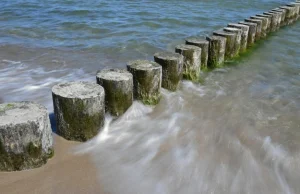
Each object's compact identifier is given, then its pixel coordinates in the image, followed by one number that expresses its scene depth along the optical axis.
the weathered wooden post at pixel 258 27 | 7.59
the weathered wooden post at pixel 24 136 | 2.61
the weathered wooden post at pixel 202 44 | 5.30
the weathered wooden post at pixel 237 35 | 6.30
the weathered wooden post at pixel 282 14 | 9.58
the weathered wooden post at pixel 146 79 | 3.97
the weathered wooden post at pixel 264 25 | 7.97
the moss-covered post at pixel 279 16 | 9.12
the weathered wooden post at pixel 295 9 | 10.98
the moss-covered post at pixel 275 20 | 8.85
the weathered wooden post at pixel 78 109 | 3.08
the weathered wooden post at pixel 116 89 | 3.58
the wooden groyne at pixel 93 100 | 2.68
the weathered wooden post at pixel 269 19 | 8.44
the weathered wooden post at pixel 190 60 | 4.93
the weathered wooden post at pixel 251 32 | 7.18
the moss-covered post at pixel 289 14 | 10.40
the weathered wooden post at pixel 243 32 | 6.63
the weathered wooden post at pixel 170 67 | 4.44
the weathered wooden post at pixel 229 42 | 6.09
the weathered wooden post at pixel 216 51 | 5.76
